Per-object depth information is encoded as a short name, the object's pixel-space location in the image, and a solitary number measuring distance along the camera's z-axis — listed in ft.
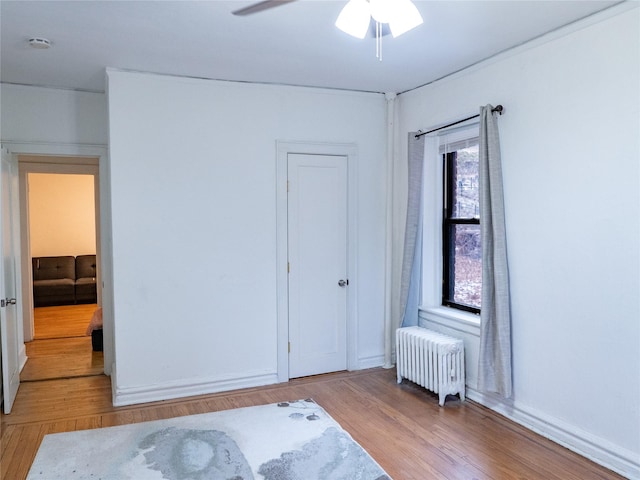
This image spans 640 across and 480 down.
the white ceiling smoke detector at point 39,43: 10.17
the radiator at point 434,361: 12.28
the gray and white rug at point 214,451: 8.98
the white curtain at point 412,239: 14.01
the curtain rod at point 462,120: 11.22
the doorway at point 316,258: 14.08
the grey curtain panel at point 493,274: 11.08
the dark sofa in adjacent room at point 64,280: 26.43
